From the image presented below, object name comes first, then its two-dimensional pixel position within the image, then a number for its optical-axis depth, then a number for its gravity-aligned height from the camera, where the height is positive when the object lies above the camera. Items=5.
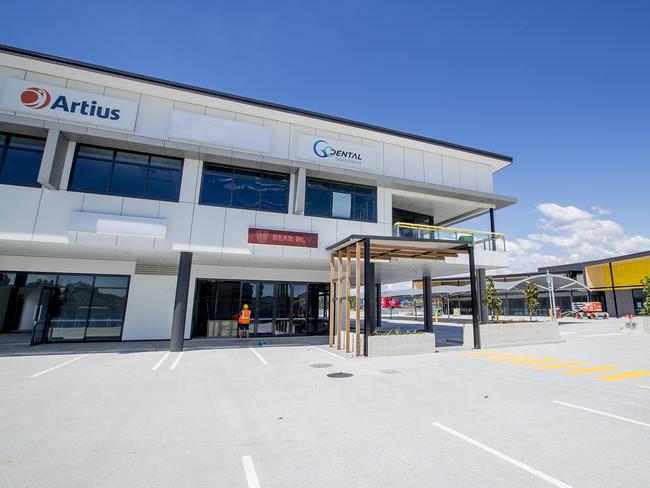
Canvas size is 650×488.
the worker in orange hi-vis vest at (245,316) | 16.95 -0.59
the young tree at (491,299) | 18.85 +0.80
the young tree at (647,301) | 25.16 +1.27
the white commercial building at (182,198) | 13.02 +4.73
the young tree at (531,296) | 22.24 +1.25
